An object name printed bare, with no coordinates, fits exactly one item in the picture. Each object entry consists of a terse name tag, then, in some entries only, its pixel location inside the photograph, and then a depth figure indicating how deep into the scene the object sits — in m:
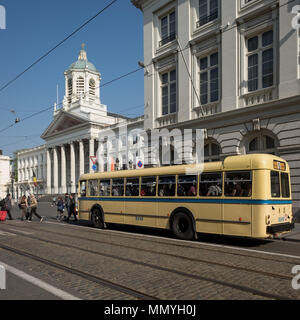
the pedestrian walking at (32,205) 19.07
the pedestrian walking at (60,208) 20.98
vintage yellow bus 9.75
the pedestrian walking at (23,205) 20.47
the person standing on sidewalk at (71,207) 19.55
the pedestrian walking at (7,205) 20.45
